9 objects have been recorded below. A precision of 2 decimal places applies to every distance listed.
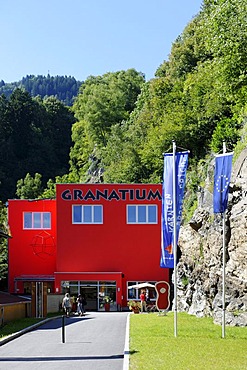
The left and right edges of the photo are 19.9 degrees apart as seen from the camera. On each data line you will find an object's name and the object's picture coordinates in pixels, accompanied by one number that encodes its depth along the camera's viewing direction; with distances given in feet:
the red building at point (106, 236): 169.58
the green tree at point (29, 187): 301.84
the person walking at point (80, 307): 139.23
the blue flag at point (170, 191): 85.40
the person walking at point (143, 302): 146.61
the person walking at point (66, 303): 127.75
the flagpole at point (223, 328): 76.33
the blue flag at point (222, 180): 77.05
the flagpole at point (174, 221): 83.82
